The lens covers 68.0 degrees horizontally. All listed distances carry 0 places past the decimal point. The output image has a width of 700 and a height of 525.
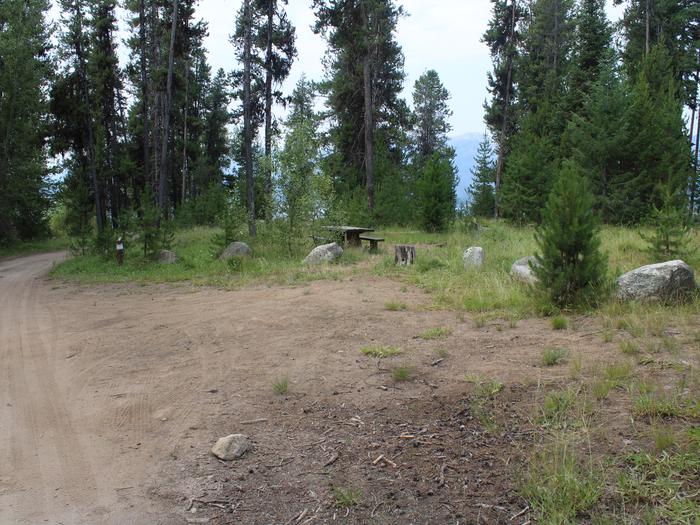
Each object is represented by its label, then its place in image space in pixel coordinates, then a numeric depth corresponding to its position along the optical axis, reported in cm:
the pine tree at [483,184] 3272
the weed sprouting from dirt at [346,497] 325
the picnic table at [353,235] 1814
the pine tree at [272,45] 2448
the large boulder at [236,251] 1630
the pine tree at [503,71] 3173
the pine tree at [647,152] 1908
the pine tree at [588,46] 2847
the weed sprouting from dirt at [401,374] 518
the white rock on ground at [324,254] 1481
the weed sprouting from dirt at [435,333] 671
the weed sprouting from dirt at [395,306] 849
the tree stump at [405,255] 1338
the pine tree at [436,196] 2094
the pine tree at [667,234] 945
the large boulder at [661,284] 717
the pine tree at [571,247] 732
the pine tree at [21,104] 2494
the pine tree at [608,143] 1903
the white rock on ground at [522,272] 908
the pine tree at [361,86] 2461
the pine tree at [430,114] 4991
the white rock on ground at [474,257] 1163
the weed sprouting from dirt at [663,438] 345
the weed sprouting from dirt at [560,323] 666
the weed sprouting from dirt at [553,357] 529
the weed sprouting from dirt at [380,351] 603
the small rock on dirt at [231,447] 390
